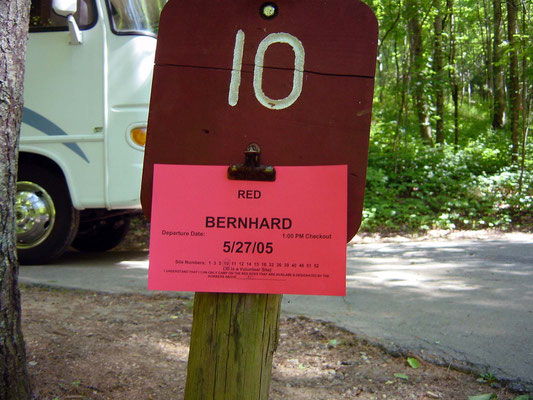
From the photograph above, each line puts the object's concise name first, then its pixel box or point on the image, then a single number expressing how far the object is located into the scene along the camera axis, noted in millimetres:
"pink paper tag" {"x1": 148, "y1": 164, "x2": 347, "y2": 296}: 1304
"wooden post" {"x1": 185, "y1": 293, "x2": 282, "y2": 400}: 1462
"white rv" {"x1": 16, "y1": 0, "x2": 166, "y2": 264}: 4766
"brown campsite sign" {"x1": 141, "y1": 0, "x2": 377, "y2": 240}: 1337
